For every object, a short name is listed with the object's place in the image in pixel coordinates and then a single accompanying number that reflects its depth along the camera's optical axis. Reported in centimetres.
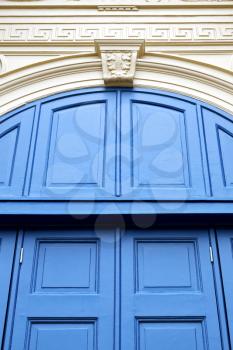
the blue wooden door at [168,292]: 300
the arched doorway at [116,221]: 306
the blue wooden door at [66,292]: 300
